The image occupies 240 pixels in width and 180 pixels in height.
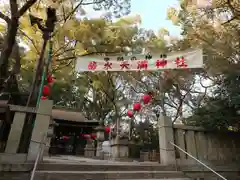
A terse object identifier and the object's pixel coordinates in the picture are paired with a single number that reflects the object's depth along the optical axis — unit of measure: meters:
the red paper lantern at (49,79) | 8.38
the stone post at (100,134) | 13.11
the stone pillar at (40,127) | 4.85
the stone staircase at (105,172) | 4.52
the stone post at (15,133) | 4.69
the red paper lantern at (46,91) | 7.79
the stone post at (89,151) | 13.85
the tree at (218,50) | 6.93
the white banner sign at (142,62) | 7.00
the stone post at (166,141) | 6.08
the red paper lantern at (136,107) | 10.81
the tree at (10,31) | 5.82
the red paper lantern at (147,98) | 10.21
